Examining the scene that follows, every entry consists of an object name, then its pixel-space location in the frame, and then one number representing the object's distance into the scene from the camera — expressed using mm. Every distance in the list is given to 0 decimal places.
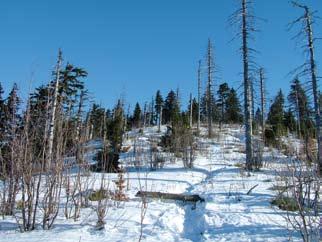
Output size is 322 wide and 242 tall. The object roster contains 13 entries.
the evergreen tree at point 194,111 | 51919
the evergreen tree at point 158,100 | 57072
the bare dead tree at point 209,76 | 32556
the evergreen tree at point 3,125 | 6794
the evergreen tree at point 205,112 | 48509
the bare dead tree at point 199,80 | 39388
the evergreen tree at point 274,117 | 24658
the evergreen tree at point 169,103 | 55938
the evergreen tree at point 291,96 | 39803
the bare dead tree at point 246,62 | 17719
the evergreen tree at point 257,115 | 47550
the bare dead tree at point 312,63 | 16406
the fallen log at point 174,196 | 8867
